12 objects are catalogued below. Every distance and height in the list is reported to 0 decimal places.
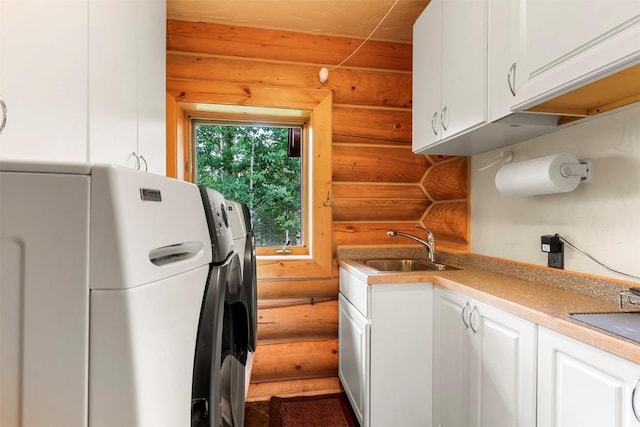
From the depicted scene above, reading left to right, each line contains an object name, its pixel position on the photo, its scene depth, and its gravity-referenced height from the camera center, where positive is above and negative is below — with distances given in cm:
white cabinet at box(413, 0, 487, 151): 127 +69
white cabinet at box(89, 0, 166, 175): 94 +48
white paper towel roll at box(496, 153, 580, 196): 117 +15
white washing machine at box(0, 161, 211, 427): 33 -10
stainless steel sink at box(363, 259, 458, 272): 202 -35
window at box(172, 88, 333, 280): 194 +56
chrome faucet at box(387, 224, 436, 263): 194 -20
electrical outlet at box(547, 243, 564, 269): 128 -20
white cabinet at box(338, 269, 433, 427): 146 -70
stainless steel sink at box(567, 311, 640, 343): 75 -30
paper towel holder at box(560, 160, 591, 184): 117 +17
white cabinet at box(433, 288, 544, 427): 97 -57
